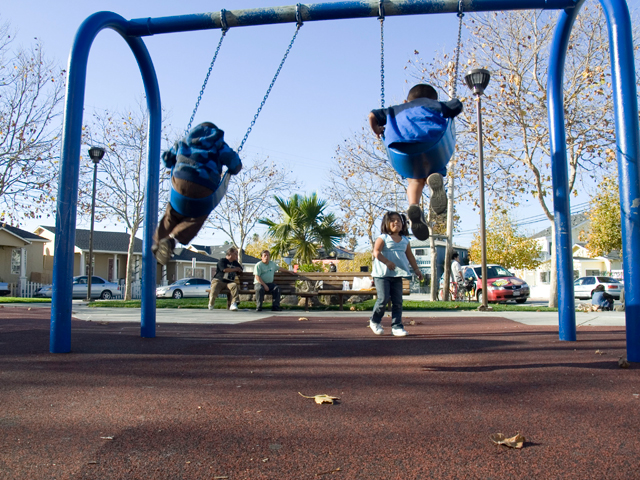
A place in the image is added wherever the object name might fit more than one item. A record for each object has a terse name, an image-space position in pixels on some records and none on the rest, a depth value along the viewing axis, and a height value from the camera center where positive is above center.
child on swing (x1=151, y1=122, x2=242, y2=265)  4.59 +0.89
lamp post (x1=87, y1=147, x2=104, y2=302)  18.92 +4.54
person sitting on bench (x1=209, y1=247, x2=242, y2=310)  11.95 +0.06
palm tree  18.70 +1.84
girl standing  6.35 +0.24
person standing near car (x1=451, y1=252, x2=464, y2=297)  19.10 +0.23
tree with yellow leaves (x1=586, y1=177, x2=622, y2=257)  31.94 +3.68
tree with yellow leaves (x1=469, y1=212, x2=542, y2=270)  44.16 +2.74
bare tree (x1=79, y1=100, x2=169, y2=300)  23.91 +3.96
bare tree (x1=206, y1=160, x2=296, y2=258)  29.50 +4.22
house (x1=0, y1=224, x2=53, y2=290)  31.58 +1.49
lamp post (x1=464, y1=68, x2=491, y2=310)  12.26 +3.94
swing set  4.46 +1.51
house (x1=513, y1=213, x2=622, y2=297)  53.88 +1.60
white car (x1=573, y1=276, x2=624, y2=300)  26.71 -0.39
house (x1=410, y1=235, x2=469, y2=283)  54.51 +2.84
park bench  12.48 -0.10
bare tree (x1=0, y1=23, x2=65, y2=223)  17.38 +4.37
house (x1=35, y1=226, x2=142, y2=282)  39.72 +2.12
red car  21.42 -0.43
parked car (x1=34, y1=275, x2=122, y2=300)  29.45 -0.56
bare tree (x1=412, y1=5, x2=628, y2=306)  14.23 +4.85
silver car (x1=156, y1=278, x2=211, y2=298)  32.03 -0.59
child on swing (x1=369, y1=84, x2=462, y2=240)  4.64 +1.40
